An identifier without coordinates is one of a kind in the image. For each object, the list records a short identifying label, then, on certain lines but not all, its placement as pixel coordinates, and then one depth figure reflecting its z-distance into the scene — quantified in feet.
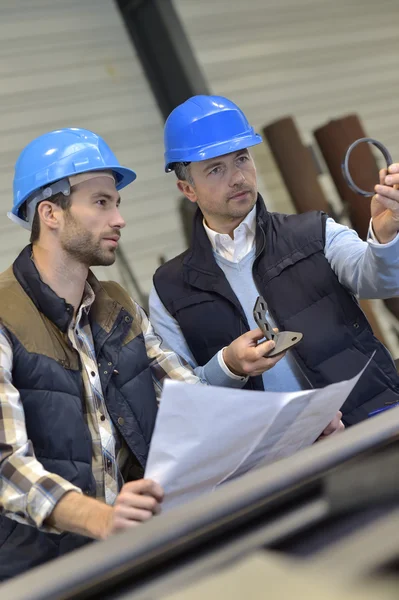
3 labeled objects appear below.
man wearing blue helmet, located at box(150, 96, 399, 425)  7.39
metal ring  6.90
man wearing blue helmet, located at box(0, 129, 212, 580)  5.25
